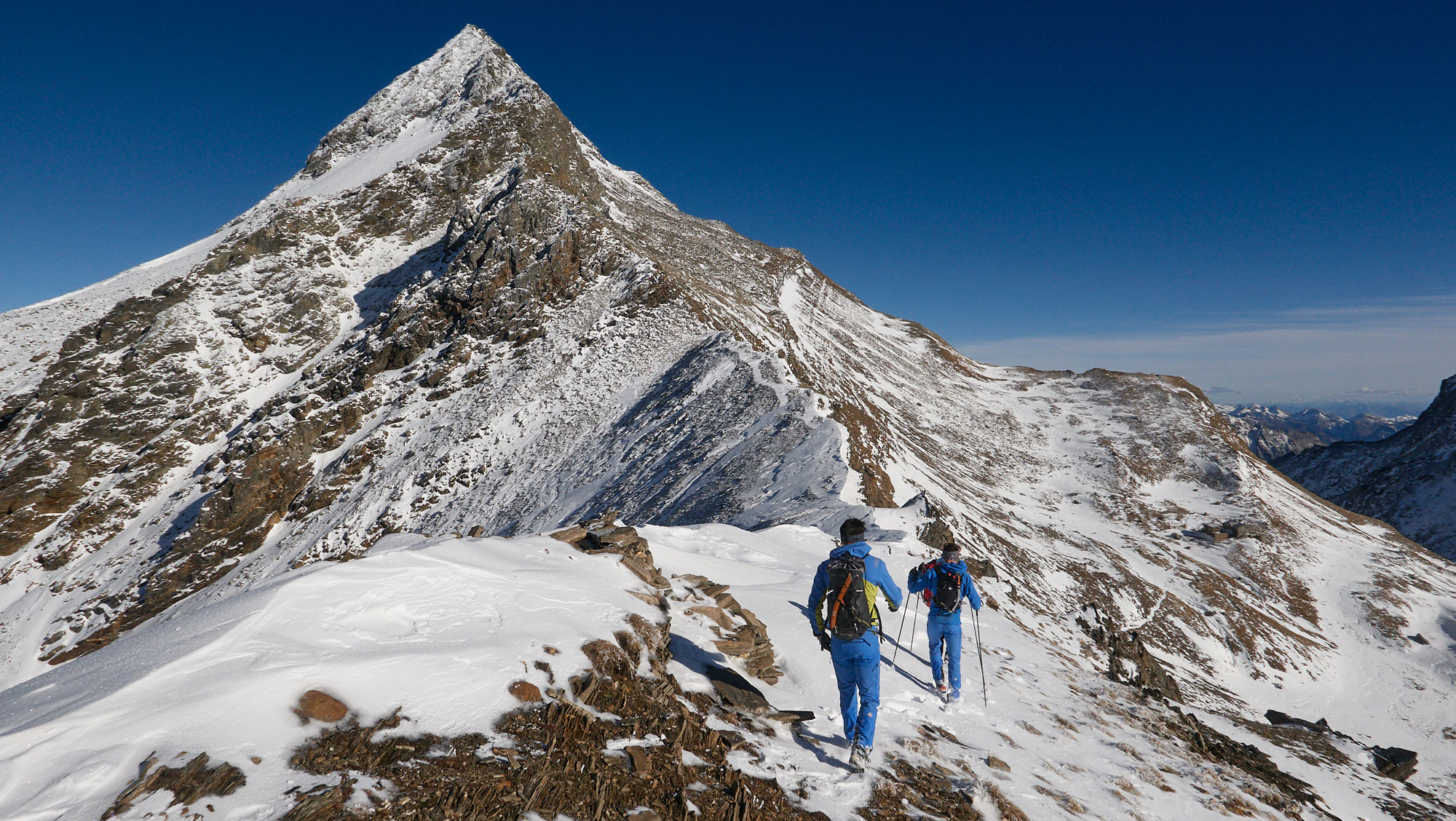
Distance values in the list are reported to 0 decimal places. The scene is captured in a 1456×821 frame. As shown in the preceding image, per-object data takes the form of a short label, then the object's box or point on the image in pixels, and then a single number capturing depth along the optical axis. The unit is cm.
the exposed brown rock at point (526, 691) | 521
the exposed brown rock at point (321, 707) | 434
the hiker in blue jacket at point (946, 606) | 873
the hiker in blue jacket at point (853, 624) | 620
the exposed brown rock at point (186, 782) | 342
